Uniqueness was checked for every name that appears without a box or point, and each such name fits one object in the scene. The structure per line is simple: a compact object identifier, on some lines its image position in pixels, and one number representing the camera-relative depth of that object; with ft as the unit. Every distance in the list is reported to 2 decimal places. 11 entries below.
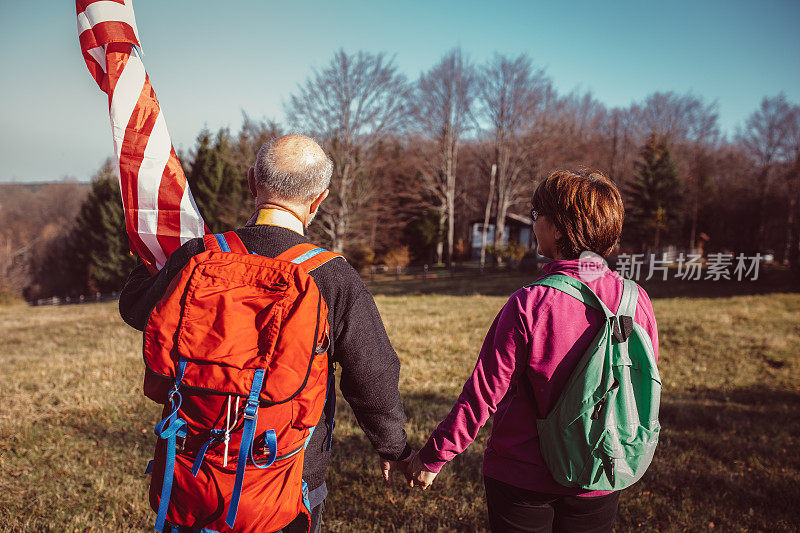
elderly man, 6.02
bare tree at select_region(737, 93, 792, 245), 127.44
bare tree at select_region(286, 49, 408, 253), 80.18
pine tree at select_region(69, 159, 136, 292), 121.39
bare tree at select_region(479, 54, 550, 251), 109.29
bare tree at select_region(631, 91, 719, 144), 165.68
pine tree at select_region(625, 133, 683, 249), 120.78
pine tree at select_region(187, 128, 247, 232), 106.22
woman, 6.05
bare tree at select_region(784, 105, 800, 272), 105.46
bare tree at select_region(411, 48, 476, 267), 116.78
